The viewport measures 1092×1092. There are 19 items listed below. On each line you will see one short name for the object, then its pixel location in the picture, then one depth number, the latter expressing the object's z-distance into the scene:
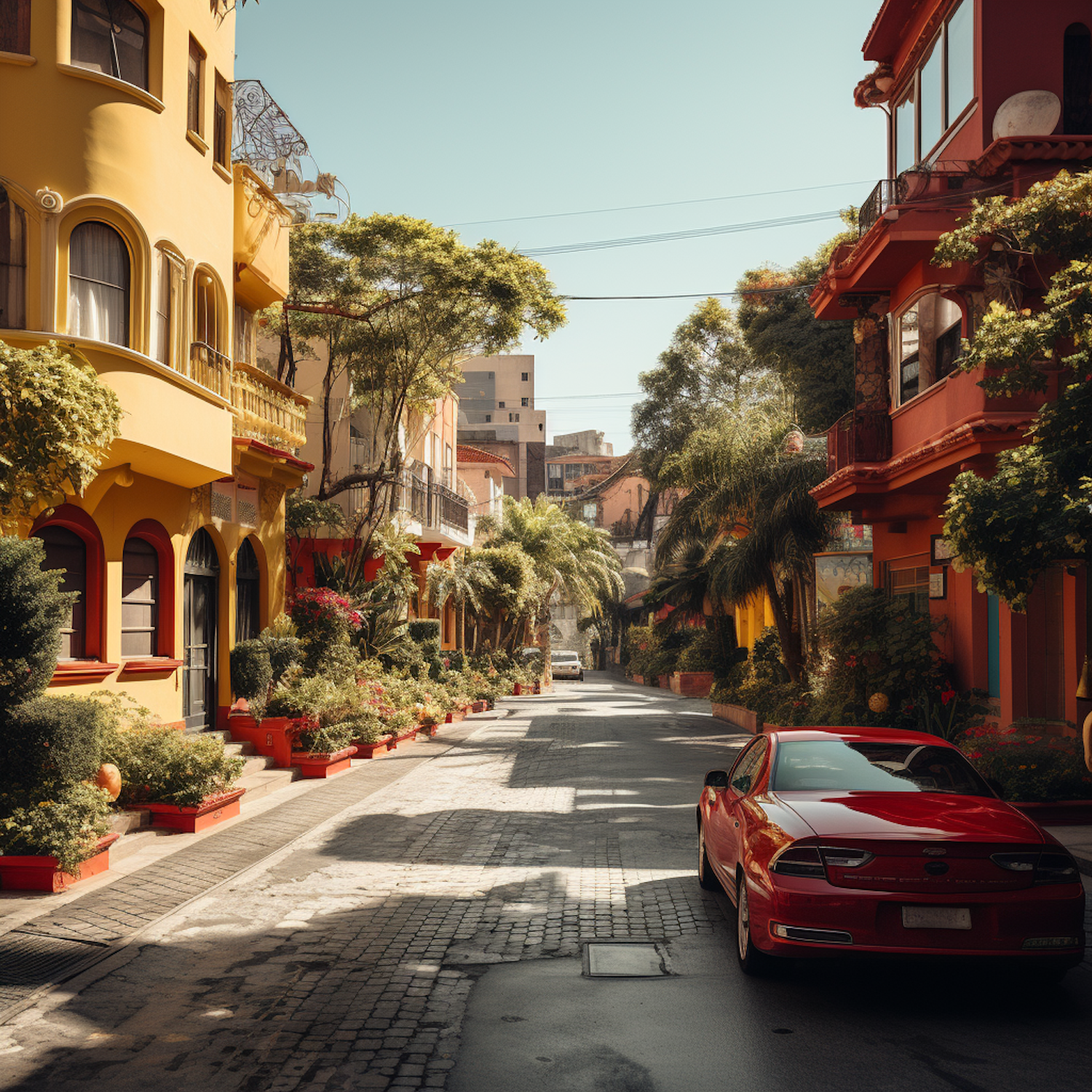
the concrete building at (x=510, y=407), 78.69
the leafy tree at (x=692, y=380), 48.66
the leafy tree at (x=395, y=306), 21.84
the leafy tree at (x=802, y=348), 28.34
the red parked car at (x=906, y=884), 5.49
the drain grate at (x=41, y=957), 6.35
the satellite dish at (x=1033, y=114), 14.29
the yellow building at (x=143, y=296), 11.77
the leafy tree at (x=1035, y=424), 8.67
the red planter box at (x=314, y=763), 15.50
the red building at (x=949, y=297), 13.86
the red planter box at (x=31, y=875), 8.33
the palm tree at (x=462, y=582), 30.69
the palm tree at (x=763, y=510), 21.81
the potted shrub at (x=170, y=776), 10.88
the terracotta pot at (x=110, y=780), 9.81
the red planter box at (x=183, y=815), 10.83
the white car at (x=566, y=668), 58.16
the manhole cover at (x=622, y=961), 6.36
